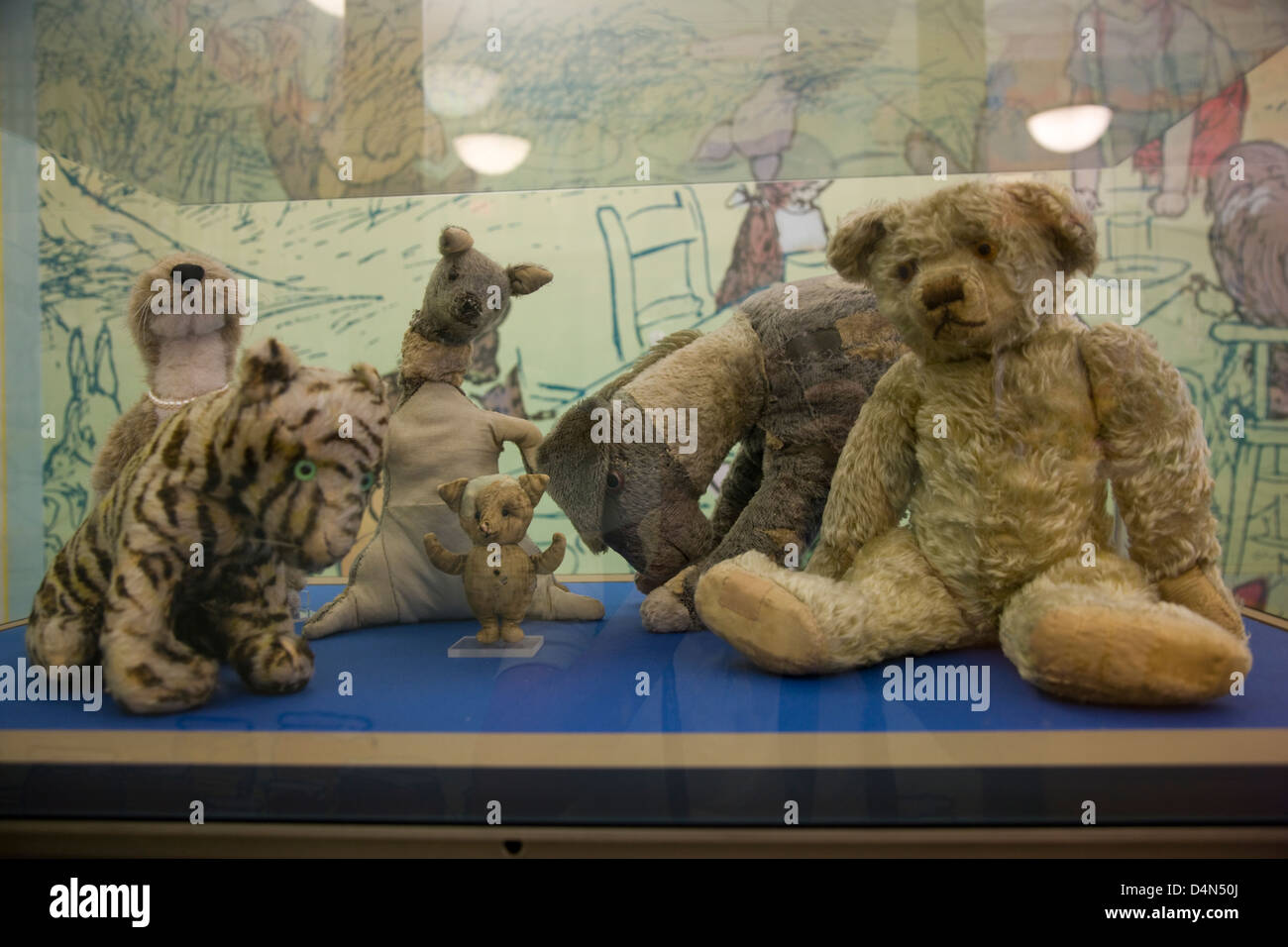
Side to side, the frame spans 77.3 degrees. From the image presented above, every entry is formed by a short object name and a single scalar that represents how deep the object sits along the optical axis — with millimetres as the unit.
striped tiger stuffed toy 869
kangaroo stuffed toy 1156
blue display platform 846
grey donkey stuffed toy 1165
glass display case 827
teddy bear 931
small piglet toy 1091
